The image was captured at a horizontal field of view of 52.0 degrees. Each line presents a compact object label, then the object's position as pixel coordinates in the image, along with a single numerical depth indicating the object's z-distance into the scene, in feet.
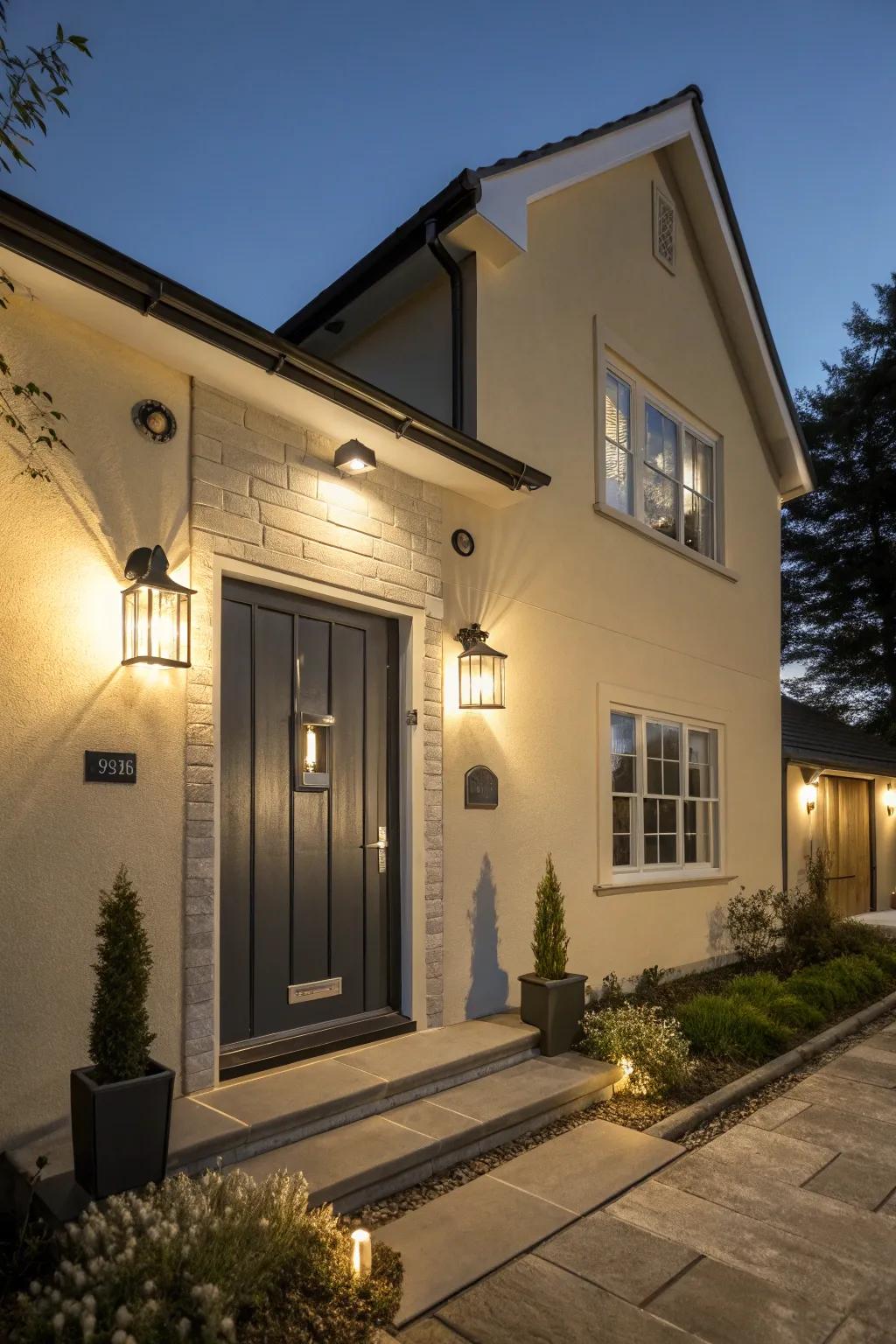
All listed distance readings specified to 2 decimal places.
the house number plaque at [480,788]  20.90
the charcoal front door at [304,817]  16.61
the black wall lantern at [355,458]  17.84
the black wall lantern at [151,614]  14.38
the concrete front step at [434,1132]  13.10
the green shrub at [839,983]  25.77
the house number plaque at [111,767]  14.14
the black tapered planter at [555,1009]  19.11
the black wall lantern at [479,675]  20.68
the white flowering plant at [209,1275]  8.95
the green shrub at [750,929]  31.37
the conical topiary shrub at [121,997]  11.93
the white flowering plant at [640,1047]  18.30
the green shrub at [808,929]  30.89
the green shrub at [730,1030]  20.76
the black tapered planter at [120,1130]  11.35
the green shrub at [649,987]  24.71
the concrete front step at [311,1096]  12.64
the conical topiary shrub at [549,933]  19.71
